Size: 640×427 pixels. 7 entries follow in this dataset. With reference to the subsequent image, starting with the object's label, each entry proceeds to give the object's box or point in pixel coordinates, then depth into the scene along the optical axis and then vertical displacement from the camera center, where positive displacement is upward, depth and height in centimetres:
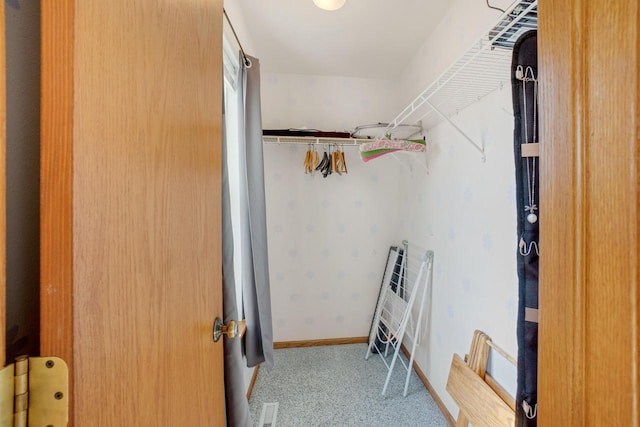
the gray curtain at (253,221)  146 -4
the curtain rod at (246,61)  145 +88
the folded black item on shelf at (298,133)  207 +66
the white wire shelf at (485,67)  79 +62
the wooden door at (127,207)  31 +1
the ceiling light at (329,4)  132 +109
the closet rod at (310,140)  205 +60
